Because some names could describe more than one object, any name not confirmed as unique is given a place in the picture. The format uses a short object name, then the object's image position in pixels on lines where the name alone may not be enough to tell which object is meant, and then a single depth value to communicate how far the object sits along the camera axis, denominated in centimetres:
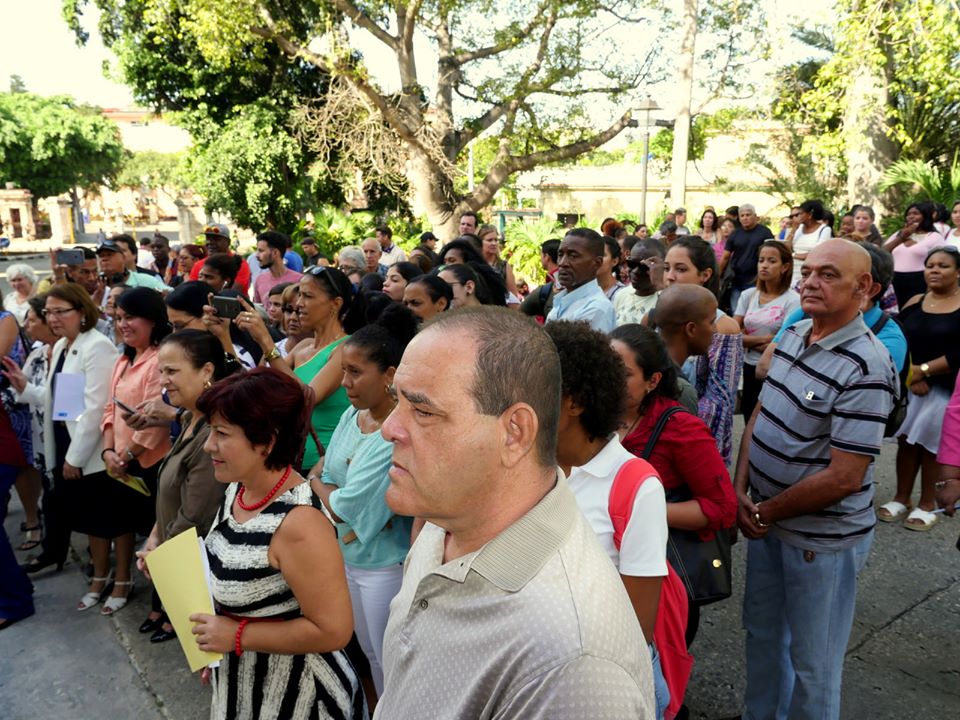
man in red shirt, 834
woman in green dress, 375
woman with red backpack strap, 198
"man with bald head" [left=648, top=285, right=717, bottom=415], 302
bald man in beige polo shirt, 106
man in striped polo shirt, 251
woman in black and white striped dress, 210
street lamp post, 1141
